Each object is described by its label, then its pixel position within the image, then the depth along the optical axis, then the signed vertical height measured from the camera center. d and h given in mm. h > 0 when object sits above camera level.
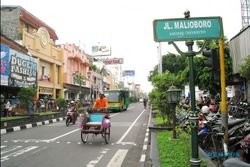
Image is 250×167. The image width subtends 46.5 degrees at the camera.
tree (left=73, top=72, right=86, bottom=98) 41569 +3851
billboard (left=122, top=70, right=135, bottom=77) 98875 +10601
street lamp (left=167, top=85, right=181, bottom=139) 9750 +237
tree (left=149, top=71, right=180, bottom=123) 13164 +673
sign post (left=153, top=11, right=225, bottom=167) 4863 +1201
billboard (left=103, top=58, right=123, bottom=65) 79312 +11765
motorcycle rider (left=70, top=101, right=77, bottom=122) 17277 -294
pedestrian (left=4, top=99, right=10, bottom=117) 18056 -86
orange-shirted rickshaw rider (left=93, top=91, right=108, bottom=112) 11156 +80
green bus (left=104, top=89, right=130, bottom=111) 32162 +539
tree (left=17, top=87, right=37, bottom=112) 17727 +635
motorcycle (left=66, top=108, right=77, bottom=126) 16422 -748
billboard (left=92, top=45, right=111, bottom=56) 70312 +13049
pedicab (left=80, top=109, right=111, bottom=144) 9961 -649
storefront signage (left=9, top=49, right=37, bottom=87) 15716 +2321
